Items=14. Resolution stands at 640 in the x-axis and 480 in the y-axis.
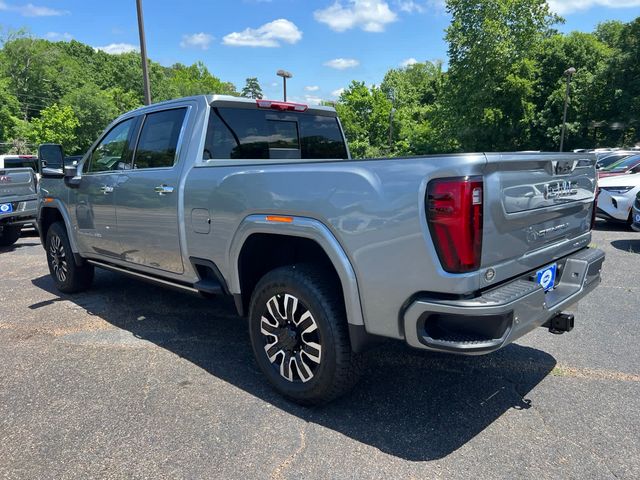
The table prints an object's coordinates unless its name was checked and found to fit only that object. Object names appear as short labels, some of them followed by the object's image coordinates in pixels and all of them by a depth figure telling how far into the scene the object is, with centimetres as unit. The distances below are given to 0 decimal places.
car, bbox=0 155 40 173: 1197
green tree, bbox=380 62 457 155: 4275
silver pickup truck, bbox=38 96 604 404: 228
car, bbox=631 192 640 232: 755
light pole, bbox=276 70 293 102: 2414
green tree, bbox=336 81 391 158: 4238
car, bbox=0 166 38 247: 843
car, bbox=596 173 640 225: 934
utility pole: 1300
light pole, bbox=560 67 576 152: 3081
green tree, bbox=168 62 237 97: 7794
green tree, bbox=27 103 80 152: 4253
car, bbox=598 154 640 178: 1111
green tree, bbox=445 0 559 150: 3778
